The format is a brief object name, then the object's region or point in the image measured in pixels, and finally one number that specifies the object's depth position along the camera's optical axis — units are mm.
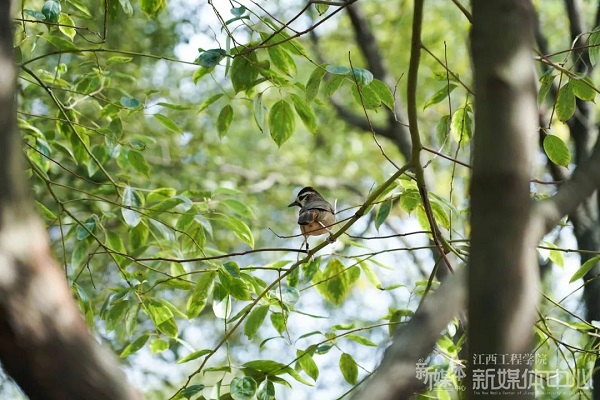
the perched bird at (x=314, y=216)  8242
